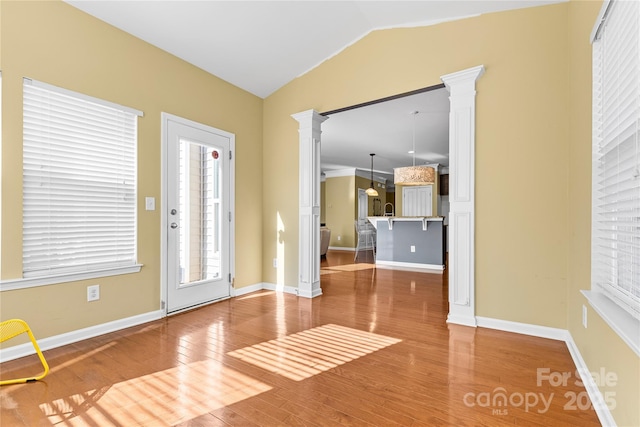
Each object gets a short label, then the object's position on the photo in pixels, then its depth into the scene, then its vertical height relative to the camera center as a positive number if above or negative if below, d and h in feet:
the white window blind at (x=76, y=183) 7.89 +0.84
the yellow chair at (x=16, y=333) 6.46 -2.53
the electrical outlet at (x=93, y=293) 8.87 -2.25
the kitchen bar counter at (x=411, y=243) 20.49 -2.02
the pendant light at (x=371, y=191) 29.87 +2.07
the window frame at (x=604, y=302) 4.07 -1.51
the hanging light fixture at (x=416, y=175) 18.08 +2.17
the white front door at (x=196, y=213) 10.99 +0.00
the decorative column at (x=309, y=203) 13.46 +0.43
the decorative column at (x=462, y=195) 9.79 +0.57
